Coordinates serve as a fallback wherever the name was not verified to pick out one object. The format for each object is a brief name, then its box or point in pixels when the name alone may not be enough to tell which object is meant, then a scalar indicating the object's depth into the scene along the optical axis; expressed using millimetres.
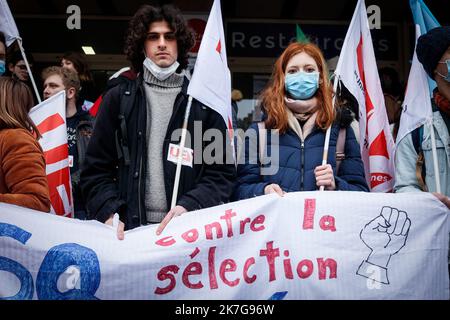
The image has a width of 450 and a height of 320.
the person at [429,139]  3820
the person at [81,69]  5750
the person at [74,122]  4664
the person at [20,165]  3248
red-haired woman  3738
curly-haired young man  3584
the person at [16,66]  5895
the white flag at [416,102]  4043
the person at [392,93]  5945
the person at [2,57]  4223
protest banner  3189
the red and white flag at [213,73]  3982
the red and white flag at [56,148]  4188
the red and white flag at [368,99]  4363
